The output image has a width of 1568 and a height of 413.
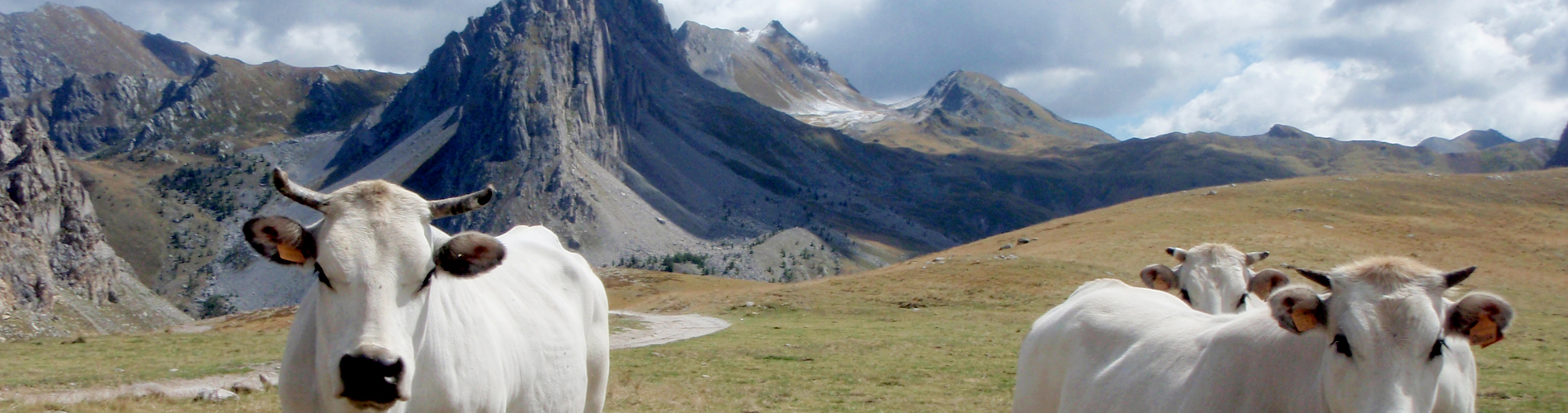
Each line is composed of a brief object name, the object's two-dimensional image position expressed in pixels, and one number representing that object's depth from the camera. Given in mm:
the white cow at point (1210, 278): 11680
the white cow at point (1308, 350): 4273
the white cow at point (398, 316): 4418
